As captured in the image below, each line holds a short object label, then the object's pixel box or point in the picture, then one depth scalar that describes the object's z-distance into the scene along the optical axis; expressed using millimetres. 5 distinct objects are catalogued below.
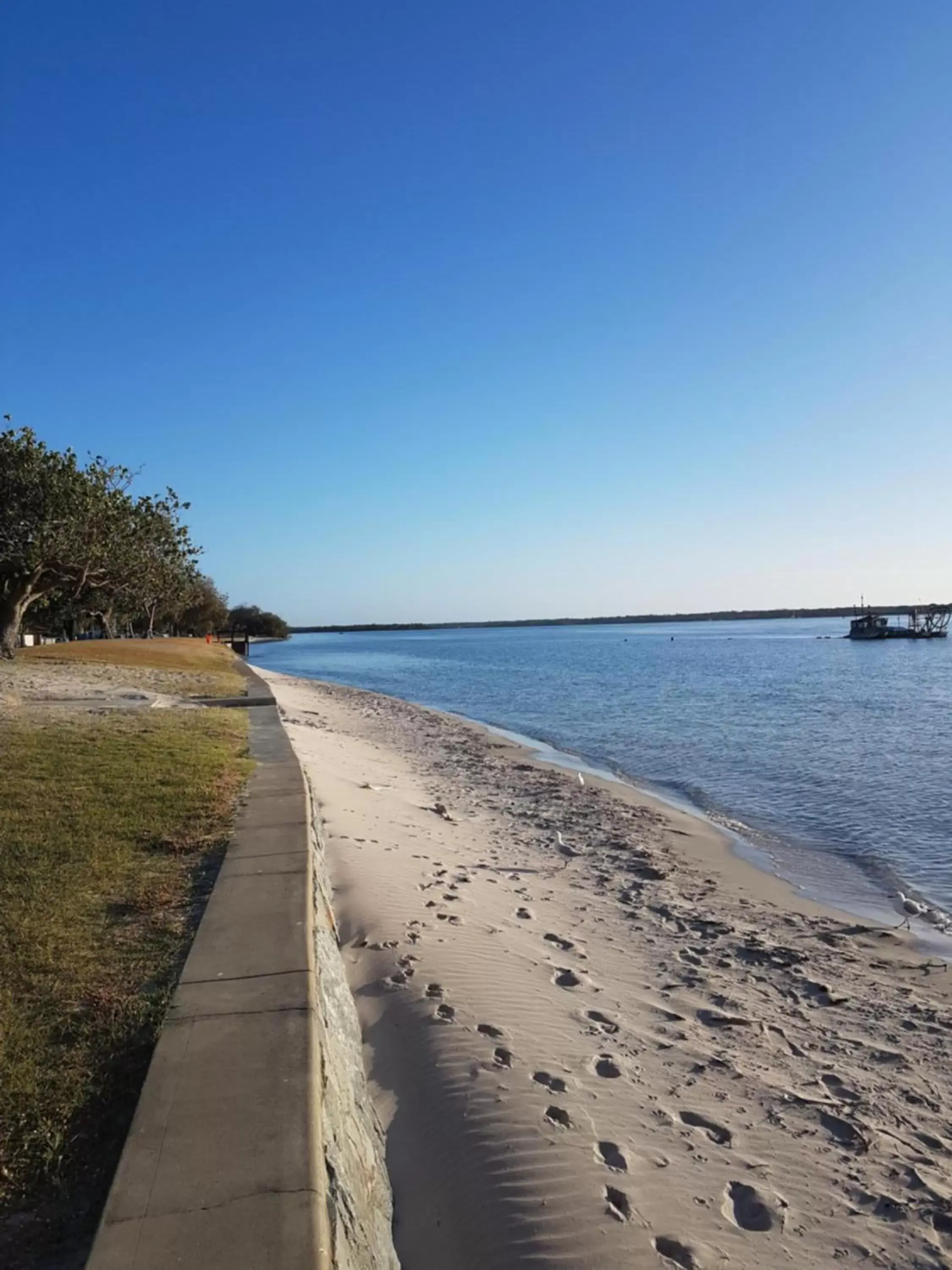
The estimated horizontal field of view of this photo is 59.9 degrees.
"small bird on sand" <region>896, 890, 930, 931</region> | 8859
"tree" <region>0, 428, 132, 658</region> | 30344
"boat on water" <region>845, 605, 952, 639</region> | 102125
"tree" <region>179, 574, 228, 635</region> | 101875
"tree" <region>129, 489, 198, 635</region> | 37406
